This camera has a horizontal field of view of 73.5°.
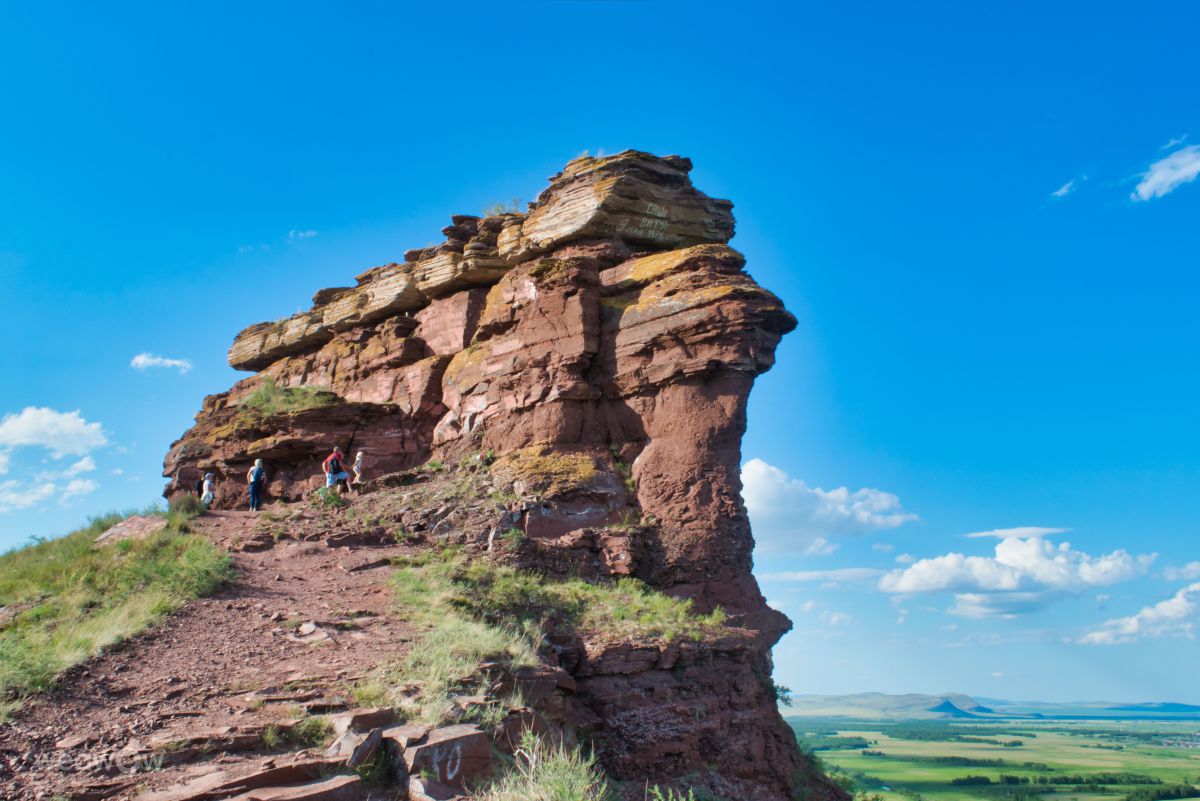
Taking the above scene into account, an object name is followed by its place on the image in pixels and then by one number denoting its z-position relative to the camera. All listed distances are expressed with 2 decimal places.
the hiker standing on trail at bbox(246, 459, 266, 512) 21.86
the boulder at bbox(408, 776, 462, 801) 7.89
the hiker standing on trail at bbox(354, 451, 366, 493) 22.29
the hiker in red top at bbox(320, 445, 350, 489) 21.22
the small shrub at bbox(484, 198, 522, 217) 26.34
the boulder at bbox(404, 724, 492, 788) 8.27
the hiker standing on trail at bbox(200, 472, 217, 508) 23.00
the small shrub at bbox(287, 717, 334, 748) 8.65
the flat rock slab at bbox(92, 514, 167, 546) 17.52
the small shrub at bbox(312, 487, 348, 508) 19.80
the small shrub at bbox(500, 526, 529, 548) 16.92
